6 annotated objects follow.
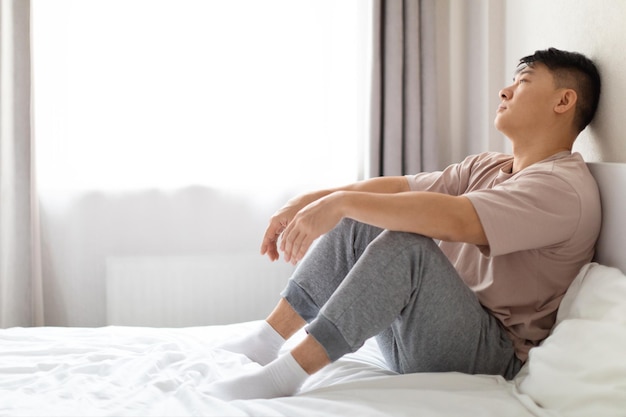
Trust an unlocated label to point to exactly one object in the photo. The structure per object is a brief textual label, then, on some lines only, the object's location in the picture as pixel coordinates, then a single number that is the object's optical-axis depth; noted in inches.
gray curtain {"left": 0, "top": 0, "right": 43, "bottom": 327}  104.0
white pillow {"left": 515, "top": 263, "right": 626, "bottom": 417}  52.5
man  59.9
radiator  111.2
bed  54.8
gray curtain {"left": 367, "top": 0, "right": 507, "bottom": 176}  111.4
